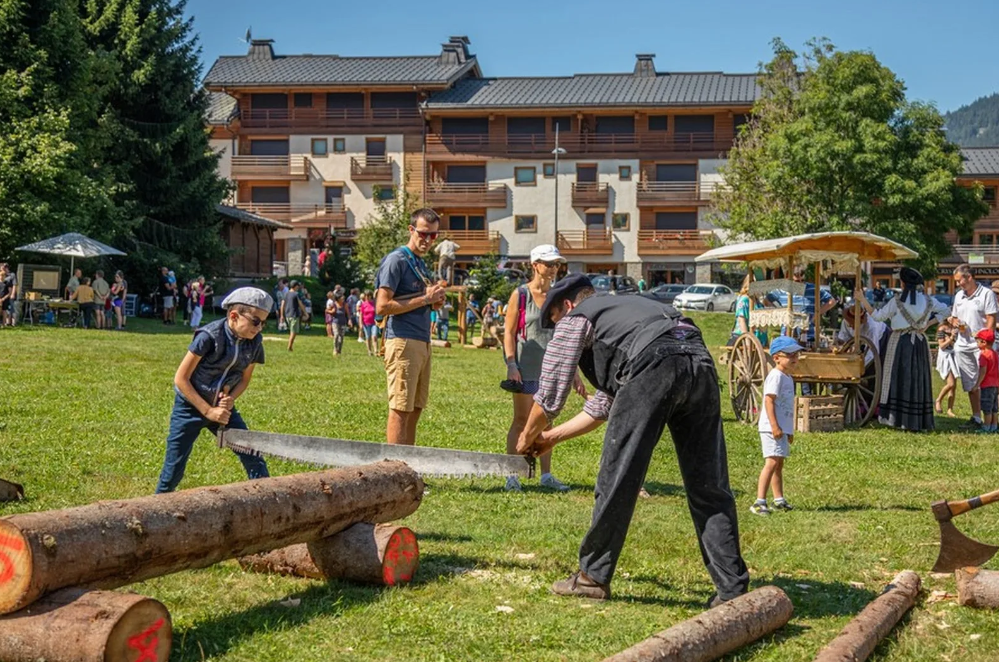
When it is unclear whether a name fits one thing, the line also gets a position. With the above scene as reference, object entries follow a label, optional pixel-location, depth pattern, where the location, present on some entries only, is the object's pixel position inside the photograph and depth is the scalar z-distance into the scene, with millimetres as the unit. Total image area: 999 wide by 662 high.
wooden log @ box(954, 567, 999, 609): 6562
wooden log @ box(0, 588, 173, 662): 4859
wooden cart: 15430
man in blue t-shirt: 8984
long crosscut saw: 7410
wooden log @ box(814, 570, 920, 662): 5367
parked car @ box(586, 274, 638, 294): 51906
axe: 7137
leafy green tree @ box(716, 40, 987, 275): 42062
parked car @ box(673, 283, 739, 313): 53438
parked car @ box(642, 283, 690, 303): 56559
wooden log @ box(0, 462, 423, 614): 5082
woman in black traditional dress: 15562
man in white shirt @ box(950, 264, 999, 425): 15891
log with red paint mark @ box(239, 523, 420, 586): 6637
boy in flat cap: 7375
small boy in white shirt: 9359
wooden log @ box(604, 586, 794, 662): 5086
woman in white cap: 9820
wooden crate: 15242
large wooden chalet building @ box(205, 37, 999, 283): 66250
